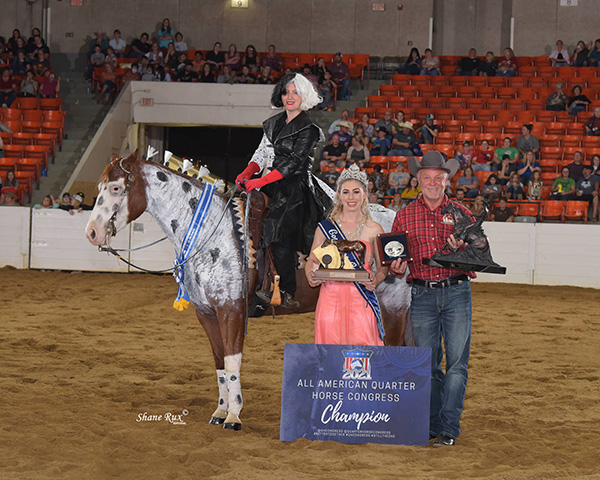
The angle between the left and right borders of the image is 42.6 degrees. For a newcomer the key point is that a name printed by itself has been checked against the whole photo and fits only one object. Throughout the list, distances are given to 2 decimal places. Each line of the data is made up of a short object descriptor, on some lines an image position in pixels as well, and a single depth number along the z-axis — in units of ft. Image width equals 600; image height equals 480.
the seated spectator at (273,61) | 72.43
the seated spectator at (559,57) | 72.23
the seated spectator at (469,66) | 71.56
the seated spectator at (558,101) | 63.98
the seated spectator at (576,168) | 54.49
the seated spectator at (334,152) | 56.39
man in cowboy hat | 16.69
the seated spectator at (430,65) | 71.22
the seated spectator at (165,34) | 77.61
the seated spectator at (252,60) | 71.97
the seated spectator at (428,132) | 60.85
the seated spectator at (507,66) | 70.49
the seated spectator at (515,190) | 52.95
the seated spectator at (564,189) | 53.11
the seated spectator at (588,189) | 52.60
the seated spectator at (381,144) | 59.26
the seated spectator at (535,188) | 53.21
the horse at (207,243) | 18.19
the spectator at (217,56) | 72.87
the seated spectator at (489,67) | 71.05
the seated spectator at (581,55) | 71.10
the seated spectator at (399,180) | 53.57
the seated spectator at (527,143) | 57.41
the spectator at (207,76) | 70.08
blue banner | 16.30
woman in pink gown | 16.61
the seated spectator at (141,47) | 75.66
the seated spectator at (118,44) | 77.00
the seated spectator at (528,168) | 55.06
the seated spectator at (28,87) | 70.31
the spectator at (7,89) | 69.97
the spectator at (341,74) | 70.38
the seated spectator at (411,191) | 52.20
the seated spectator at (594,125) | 60.34
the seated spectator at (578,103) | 63.46
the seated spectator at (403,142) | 58.03
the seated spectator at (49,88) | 70.74
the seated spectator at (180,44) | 76.18
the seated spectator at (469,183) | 52.75
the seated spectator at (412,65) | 72.49
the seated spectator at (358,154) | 56.70
